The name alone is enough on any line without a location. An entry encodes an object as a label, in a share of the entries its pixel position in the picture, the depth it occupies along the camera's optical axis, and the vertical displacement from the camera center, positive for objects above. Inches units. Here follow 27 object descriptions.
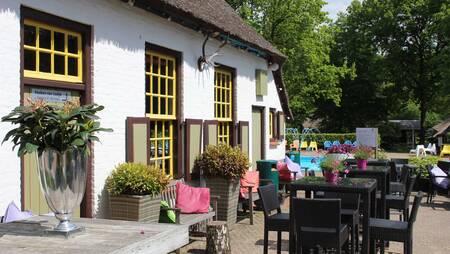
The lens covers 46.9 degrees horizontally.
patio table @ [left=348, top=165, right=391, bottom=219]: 291.6 -23.3
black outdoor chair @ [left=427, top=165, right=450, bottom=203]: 480.4 -48.7
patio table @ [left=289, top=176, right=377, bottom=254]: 227.5 -23.2
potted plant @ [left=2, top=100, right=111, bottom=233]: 115.1 -1.6
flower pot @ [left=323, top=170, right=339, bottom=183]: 242.7 -18.4
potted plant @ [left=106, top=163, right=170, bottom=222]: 257.4 -27.0
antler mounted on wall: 384.5 +59.3
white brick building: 211.2 +37.6
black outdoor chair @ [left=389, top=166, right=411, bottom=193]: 371.6 -35.3
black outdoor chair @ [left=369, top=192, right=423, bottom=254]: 227.1 -41.8
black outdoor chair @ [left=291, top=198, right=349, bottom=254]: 206.2 -34.6
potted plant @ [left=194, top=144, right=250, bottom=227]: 358.6 -25.0
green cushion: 285.9 -43.2
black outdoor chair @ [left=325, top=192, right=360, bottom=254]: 239.8 -37.8
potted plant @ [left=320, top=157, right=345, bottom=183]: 242.1 -15.0
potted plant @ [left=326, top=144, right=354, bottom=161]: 417.4 -9.9
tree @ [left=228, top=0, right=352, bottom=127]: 1133.1 +229.5
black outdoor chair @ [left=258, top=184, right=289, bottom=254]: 249.9 -39.2
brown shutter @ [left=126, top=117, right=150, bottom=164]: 286.8 -0.5
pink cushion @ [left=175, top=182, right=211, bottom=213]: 312.3 -37.1
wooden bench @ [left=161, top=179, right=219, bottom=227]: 279.0 -42.0
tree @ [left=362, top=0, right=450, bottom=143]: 1571.4 +287.7
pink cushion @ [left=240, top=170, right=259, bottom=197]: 397.4 -33.5
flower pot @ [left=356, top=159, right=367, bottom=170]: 324.2 -16.8
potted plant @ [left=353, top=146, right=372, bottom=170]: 321.4 -11.9
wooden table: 103.8 -21.8
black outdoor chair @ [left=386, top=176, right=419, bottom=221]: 295.6 -38.7
